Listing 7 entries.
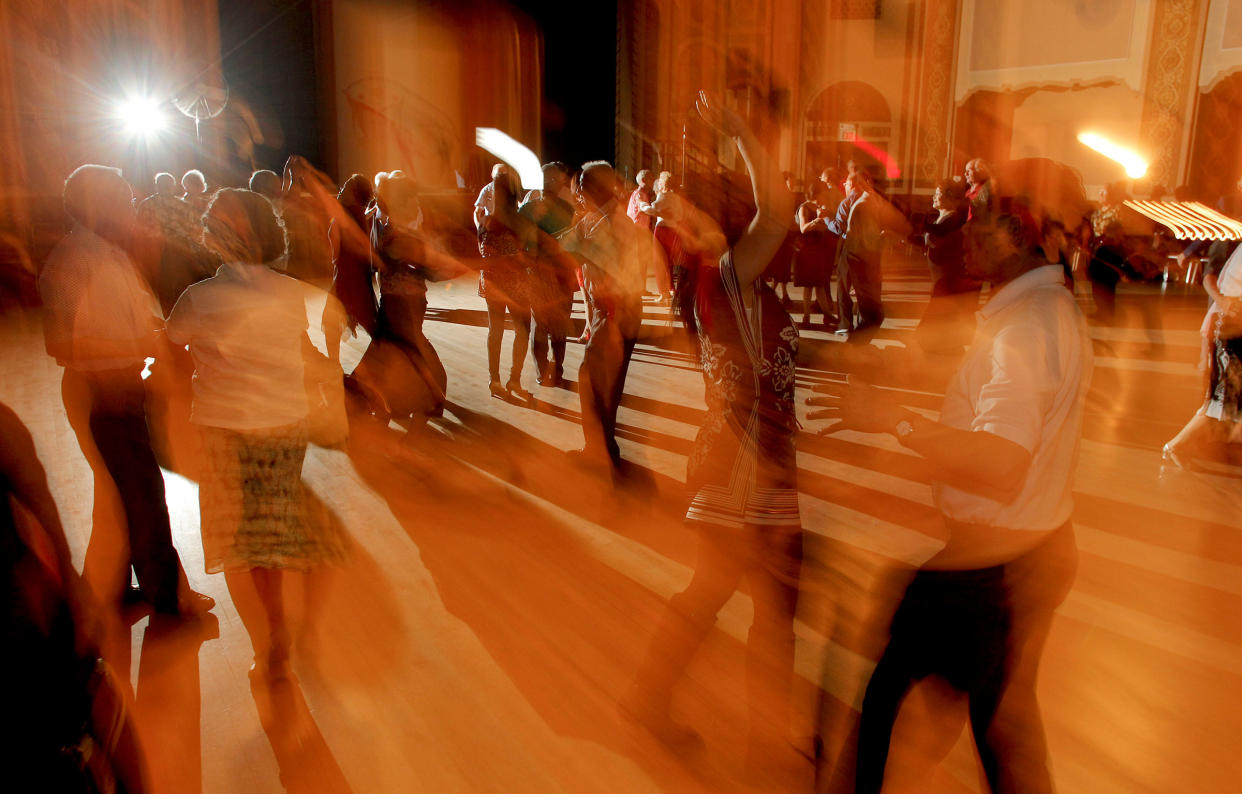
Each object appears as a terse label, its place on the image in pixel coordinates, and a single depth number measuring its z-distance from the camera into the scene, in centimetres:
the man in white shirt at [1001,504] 159
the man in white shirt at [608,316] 468
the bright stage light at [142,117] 1633
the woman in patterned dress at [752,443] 213
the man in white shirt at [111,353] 281
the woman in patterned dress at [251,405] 250
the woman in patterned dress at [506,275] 589
